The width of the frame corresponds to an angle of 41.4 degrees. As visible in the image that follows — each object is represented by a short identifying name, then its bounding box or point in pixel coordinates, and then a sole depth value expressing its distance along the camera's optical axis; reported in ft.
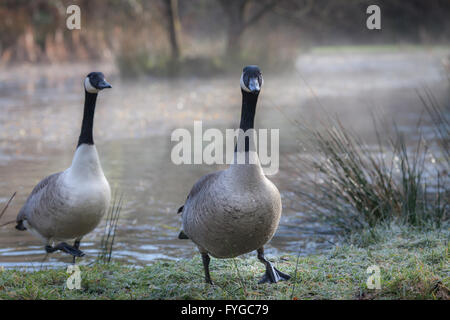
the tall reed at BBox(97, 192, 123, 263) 16.17
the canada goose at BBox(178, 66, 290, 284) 12.44
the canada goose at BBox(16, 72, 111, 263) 15.29
